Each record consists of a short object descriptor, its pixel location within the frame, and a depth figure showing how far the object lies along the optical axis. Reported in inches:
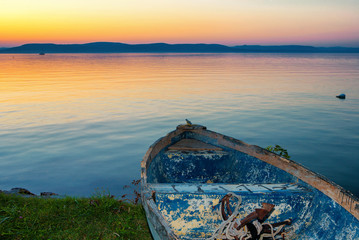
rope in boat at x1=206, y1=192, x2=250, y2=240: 159.6
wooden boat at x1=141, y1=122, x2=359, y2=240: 159.9
